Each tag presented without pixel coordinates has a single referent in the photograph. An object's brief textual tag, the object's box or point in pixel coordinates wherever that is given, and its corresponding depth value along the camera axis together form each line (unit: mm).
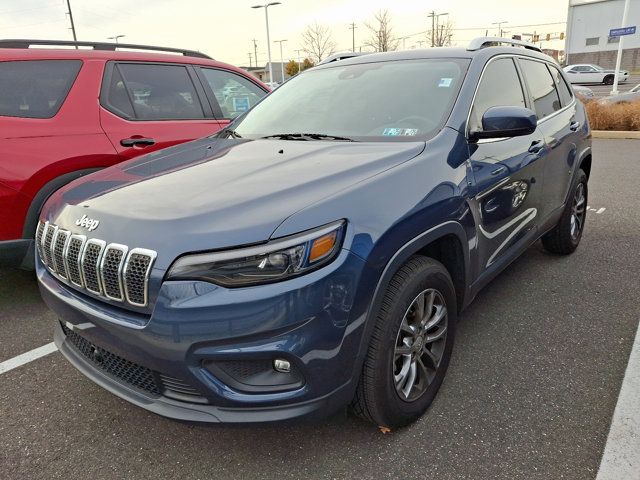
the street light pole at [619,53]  17653
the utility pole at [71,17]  34938
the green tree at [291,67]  60656
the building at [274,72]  65875
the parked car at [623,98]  13762
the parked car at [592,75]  35062
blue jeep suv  1692
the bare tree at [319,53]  49812
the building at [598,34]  52438
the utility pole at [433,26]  47438
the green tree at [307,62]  51188
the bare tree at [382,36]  39600
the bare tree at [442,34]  47844
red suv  3361
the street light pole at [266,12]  31612
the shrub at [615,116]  12102
